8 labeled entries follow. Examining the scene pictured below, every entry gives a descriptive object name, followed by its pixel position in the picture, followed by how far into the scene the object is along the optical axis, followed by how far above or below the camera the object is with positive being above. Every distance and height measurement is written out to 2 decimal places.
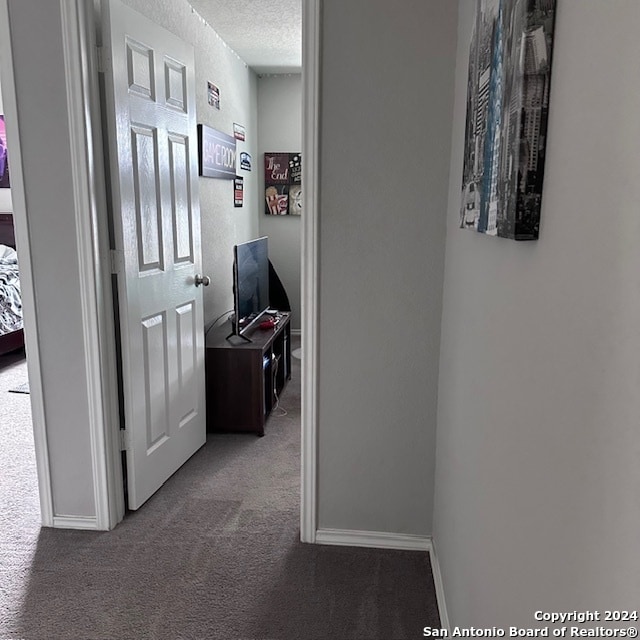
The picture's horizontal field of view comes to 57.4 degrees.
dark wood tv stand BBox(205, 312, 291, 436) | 3.34 -1.04
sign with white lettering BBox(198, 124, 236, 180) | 3.52 +0.29
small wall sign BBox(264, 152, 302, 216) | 5.53 +0.15
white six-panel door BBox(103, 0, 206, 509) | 2.32 -0.17
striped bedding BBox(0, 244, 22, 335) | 4.87 -0.87
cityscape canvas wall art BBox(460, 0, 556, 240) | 0.91 +0.15
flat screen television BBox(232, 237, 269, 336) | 3.40 -0.53
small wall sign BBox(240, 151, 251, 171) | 4.81 +0.32
